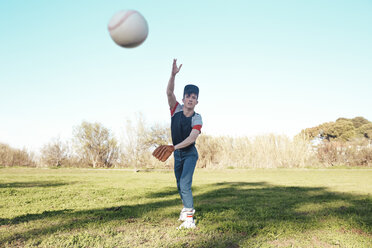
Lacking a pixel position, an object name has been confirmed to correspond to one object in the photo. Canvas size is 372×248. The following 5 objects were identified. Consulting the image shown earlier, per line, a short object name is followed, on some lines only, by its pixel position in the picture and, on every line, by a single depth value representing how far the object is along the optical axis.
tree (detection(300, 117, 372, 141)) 45.34
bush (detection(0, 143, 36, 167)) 22.97
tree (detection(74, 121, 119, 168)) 23.25
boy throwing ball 4.05
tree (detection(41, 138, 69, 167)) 23.16
